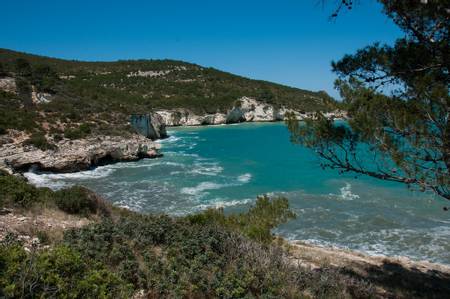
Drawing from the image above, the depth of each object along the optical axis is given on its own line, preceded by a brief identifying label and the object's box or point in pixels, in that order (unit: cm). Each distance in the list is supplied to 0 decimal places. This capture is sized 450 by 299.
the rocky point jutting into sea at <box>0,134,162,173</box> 2780
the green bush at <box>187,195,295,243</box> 1088
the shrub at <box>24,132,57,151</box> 2916
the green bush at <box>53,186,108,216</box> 1103
